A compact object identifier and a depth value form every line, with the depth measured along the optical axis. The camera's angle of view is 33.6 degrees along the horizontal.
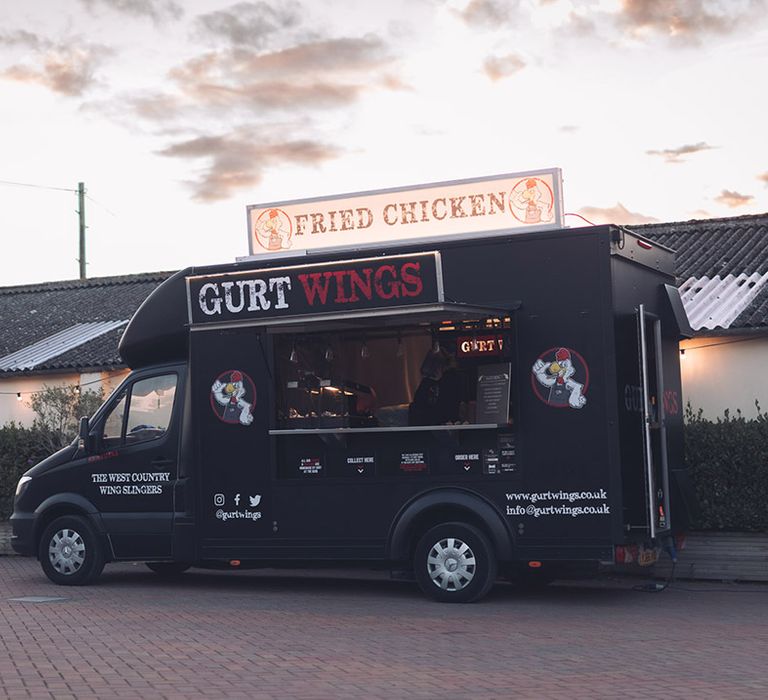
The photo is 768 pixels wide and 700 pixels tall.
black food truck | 12.01
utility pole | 47.09
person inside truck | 12.87
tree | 20.19
